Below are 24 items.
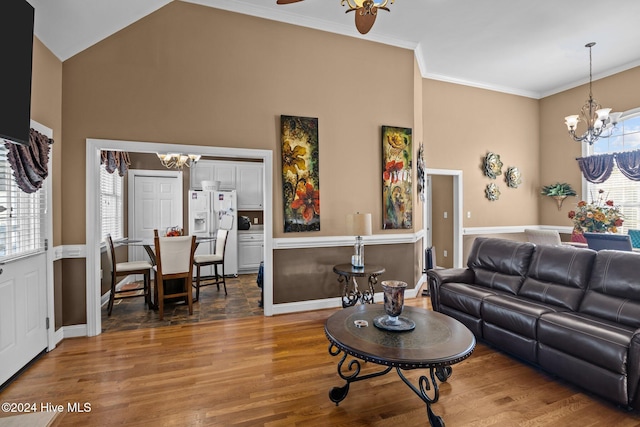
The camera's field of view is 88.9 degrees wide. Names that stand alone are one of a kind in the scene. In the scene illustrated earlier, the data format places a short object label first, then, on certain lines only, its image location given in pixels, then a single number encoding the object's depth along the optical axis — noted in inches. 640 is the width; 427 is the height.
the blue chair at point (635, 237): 188.9
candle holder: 90.9
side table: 154.8
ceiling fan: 94.7
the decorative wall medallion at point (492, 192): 259.9
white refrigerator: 252.7
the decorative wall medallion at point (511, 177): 267.0
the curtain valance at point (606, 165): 214.7
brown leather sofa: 88.4
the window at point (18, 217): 102.0
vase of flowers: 165.9
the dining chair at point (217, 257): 199.0
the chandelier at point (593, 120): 185.9
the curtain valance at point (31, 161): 102.1
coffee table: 74.1
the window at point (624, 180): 219.3
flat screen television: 71.1
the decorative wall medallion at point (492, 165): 258.5
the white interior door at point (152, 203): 239.6
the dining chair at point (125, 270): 168.4
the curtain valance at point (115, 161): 185.8
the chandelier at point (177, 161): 219.5
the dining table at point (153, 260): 175.2
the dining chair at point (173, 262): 161.0
